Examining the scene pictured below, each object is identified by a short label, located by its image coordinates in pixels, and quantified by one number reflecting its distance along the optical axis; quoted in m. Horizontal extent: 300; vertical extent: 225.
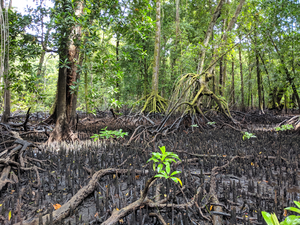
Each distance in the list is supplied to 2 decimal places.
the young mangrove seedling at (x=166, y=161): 1.13
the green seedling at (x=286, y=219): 0.73
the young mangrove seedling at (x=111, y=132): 3.10
